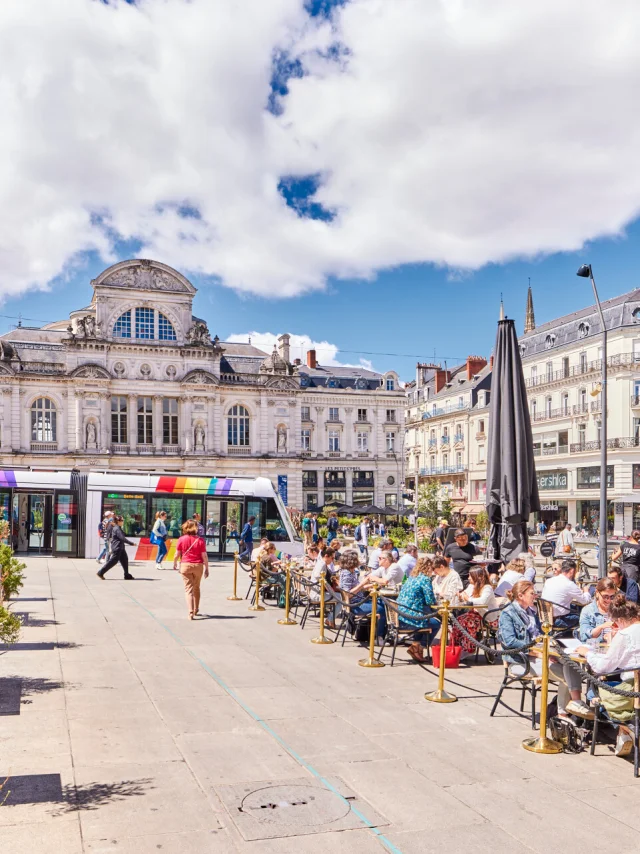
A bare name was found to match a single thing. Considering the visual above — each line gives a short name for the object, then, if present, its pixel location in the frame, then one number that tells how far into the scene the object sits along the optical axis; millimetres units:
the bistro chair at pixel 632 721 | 6562
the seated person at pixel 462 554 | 14250
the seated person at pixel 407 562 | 14227
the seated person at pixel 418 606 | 10719
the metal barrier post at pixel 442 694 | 8680
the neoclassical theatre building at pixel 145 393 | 53062
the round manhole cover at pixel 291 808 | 5391
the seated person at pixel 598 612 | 8477
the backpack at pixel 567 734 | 7137
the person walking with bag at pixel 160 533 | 25969
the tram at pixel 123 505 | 26578
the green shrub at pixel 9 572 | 10672
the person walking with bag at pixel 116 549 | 19750
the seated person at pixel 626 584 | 11469
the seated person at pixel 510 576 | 11711
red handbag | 10477
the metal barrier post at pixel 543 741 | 7062
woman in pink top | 14031
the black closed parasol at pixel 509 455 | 13766
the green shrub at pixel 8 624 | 7536
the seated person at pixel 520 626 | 8266
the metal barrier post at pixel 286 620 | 13998
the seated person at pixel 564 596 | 10461
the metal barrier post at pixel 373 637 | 10484
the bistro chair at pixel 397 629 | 10515
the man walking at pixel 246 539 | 23694
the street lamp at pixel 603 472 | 17812
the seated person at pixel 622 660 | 6832
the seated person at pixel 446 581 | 11117
